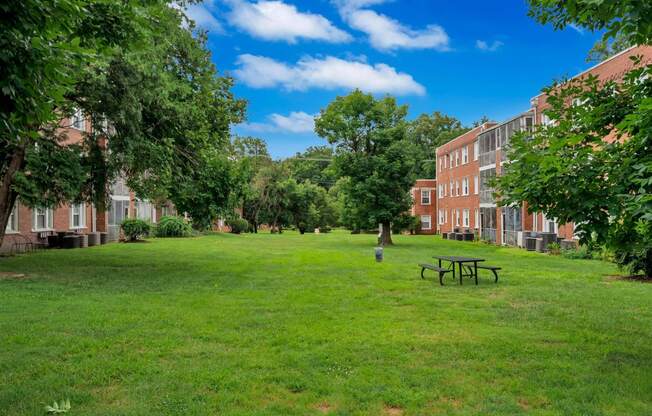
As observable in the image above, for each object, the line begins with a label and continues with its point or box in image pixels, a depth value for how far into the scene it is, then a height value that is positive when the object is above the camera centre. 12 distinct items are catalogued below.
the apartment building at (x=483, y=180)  27.84 +3.36
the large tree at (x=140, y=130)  14.89 +2.92
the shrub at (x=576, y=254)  22.79 -1.63
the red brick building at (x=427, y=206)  56.56 +1.31
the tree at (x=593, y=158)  5.48 +0.75
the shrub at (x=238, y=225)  49.88 -0.72
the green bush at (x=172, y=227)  40.06 -0.74
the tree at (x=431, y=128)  81.75 +14.49
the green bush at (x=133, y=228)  33.63 -0.68
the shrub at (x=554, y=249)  25.47 -1.56
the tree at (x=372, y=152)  32.34 +4.29
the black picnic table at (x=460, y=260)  14.37 -1.21
